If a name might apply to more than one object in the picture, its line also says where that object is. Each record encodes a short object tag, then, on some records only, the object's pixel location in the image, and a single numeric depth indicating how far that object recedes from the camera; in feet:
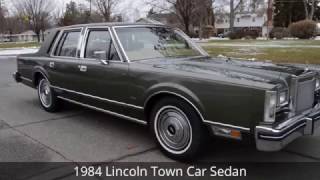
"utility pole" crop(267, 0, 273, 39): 131.21
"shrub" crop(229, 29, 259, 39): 148.20
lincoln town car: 11.59
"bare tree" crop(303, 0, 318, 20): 207.41
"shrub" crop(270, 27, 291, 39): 141.01
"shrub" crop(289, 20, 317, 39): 121.39
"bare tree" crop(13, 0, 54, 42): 160.25
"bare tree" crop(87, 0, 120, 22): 127.65
